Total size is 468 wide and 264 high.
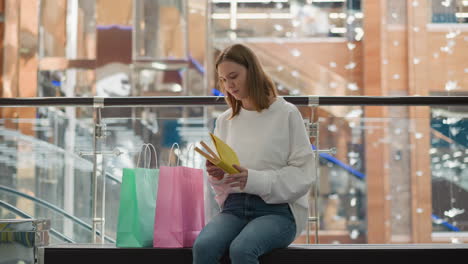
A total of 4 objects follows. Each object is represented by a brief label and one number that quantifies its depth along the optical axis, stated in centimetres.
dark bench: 449
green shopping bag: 474
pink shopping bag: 465
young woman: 421
